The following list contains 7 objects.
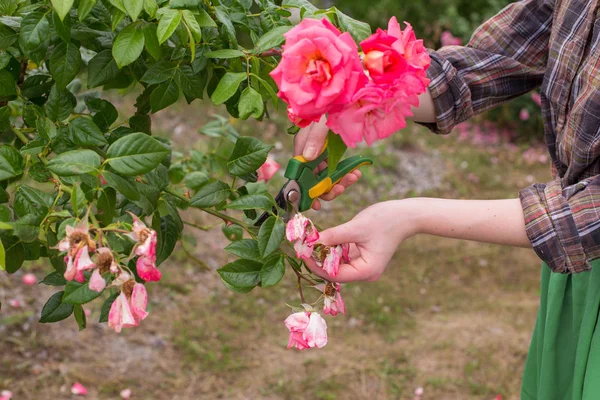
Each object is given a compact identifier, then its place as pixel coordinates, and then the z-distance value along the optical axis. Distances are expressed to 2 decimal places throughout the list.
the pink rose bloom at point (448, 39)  5.14
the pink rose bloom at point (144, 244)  0.94
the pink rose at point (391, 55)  0.93
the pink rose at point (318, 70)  0.91
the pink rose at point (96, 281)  0.93
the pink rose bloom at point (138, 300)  0.97
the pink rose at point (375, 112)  0.93
